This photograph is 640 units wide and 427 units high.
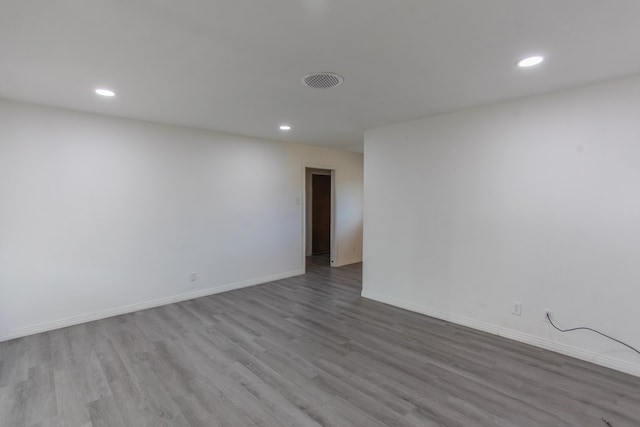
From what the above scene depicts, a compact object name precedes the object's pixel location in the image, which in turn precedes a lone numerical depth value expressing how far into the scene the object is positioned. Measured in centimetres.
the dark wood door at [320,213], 761
